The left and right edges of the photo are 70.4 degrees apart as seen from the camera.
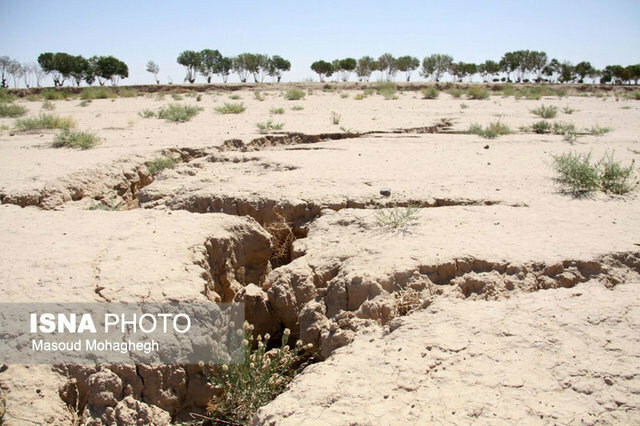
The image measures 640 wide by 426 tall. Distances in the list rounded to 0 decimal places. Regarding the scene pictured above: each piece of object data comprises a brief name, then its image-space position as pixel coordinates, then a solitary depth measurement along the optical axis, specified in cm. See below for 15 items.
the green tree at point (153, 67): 5294
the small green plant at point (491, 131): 857
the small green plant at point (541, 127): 936
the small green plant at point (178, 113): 1063
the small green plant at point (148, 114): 1180
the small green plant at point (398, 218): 382
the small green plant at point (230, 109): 1249
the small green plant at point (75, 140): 718
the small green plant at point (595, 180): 495
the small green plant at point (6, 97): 1700
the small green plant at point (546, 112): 1185
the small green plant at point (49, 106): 1479
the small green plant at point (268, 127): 881
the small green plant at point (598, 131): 889
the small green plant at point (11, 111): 1227
